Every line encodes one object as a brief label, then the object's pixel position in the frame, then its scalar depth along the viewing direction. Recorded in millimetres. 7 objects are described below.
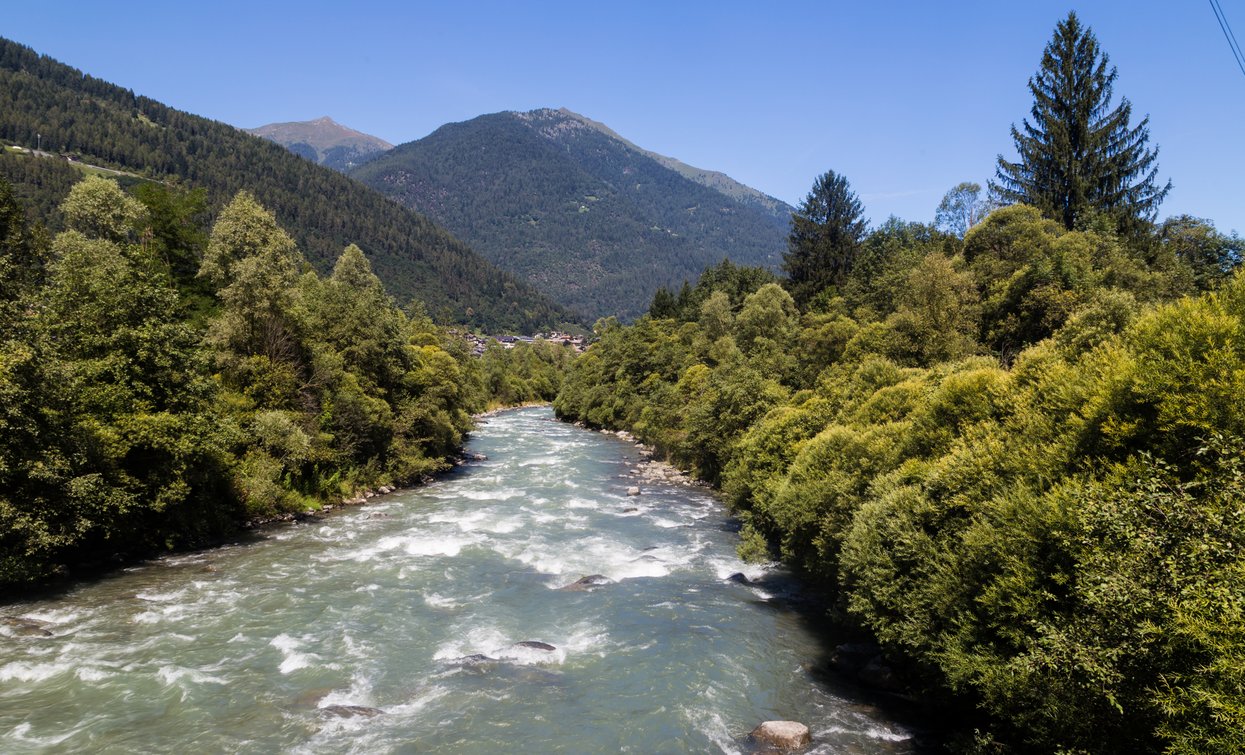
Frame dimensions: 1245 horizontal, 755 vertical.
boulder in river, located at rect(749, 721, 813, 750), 16812
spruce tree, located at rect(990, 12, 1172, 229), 54281
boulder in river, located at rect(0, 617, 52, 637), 21498
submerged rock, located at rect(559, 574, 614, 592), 28969
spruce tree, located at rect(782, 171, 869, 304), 93625
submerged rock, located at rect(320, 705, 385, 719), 17969
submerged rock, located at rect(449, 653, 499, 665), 21453
